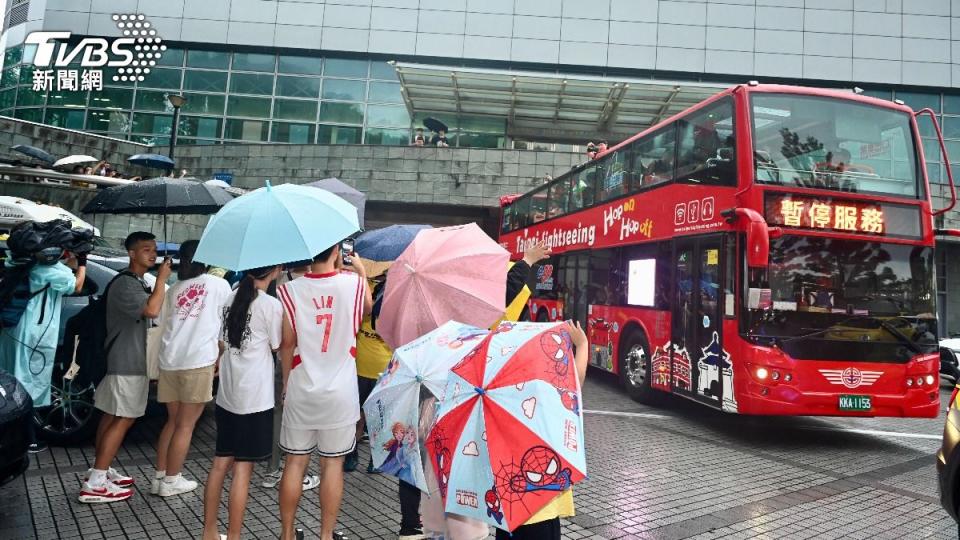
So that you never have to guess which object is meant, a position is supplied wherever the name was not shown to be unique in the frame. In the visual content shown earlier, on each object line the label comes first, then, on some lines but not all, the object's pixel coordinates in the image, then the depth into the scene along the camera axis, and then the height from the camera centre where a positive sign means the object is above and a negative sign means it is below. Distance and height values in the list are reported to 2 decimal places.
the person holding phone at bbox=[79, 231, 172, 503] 4.10 -0.54
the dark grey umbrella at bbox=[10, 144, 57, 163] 13.73 +3.09
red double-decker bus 6.28 +0.80
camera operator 4.56 -0.36
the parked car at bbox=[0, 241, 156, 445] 5.18 -1.19
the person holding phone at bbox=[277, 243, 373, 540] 3.15 -0.44
